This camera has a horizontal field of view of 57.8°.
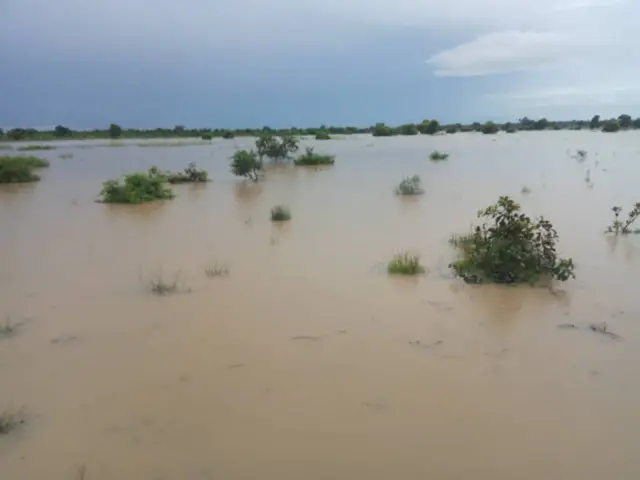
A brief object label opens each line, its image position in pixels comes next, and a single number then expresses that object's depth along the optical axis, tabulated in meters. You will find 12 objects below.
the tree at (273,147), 26.81
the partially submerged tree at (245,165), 19.27
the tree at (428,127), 62.28
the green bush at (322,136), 53.50
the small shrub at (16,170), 18.77
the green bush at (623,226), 9.80
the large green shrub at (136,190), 14.52
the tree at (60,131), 57.60
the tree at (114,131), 56.46
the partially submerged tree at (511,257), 7.05
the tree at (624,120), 62.09
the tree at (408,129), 60.62
